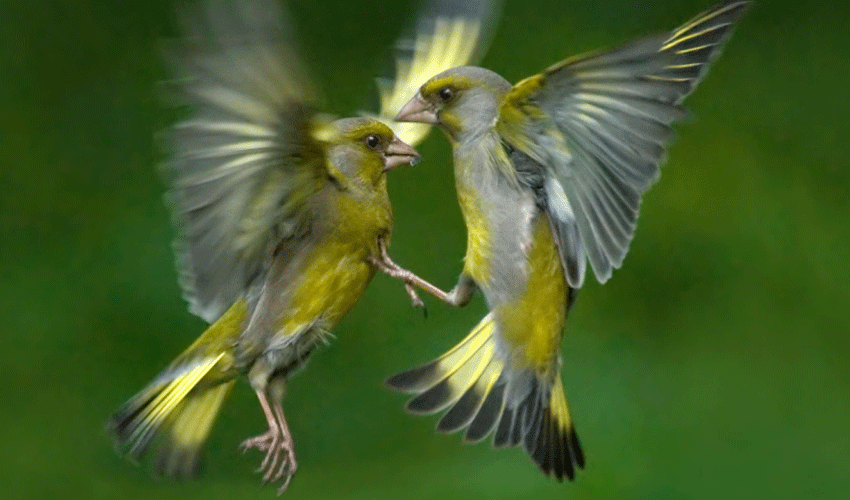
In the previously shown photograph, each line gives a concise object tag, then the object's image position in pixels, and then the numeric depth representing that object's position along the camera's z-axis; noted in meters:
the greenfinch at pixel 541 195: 3.41
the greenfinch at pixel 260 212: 3.37
